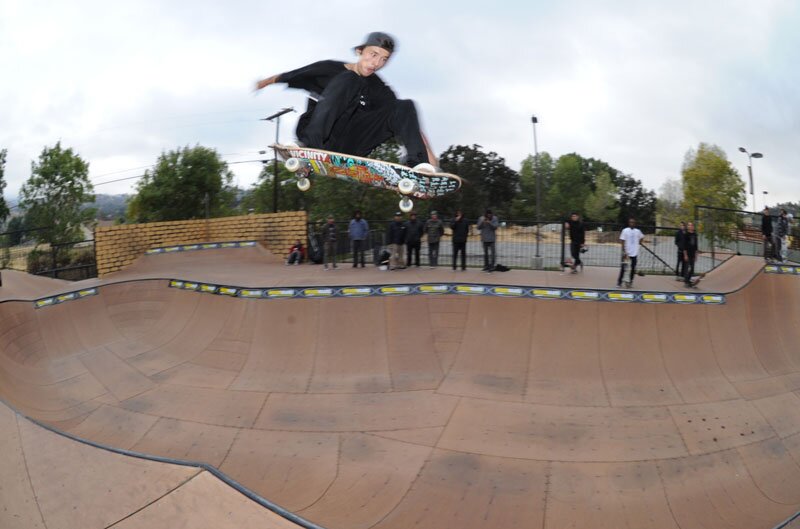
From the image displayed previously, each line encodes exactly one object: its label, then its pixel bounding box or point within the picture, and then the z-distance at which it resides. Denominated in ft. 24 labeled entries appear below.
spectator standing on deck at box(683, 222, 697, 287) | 35.14
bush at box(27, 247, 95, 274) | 70.13
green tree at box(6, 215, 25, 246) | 72.54
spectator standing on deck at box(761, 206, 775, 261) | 37.88
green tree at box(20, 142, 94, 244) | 95.86
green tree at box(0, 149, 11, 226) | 86.50
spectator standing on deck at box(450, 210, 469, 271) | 39.92
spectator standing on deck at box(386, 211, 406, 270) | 42.09
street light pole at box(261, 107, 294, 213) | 78.28
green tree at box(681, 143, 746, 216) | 125.39
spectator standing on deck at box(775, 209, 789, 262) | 38.04
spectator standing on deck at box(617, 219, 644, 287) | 34.19
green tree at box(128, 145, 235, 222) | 102.94
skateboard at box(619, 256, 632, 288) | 34.89
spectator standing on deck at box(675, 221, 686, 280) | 35.96
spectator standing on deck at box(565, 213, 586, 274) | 38.06
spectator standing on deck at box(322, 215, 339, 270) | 43.60
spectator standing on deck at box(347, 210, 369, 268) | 43.62
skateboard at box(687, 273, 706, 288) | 35.52
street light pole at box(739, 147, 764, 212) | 82.53
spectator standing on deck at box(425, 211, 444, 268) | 41.91
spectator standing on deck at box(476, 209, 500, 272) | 38.91
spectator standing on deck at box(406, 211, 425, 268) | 42.63
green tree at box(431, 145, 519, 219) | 96.12
